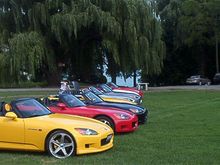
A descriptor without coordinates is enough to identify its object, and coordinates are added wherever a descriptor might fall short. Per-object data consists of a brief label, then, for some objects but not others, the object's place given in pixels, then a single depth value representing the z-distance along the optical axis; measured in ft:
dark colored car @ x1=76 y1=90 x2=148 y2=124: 48.35
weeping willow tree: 115.55
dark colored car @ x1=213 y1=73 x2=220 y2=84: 194.09
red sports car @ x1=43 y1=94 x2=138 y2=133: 41.63
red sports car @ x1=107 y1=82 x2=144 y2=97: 79.61
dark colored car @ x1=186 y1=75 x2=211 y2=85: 195.37
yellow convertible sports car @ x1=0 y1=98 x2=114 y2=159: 31.22
